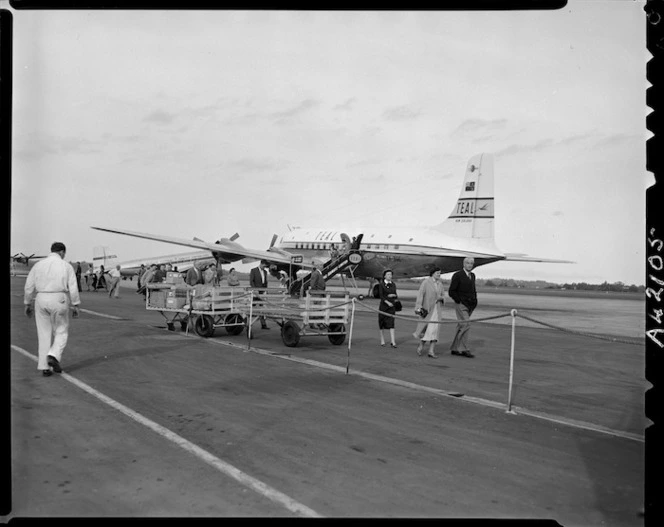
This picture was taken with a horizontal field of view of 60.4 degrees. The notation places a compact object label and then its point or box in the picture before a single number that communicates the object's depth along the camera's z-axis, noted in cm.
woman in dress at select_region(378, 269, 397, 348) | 1380
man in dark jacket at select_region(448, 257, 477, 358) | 1222
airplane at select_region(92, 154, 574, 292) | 3189
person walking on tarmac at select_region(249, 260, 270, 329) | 1769
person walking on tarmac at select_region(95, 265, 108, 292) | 4266
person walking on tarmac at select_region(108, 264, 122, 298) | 3199
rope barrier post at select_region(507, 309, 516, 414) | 738
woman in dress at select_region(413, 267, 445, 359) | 1262
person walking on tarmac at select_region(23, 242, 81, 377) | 855
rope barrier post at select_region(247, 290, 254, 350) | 1310
